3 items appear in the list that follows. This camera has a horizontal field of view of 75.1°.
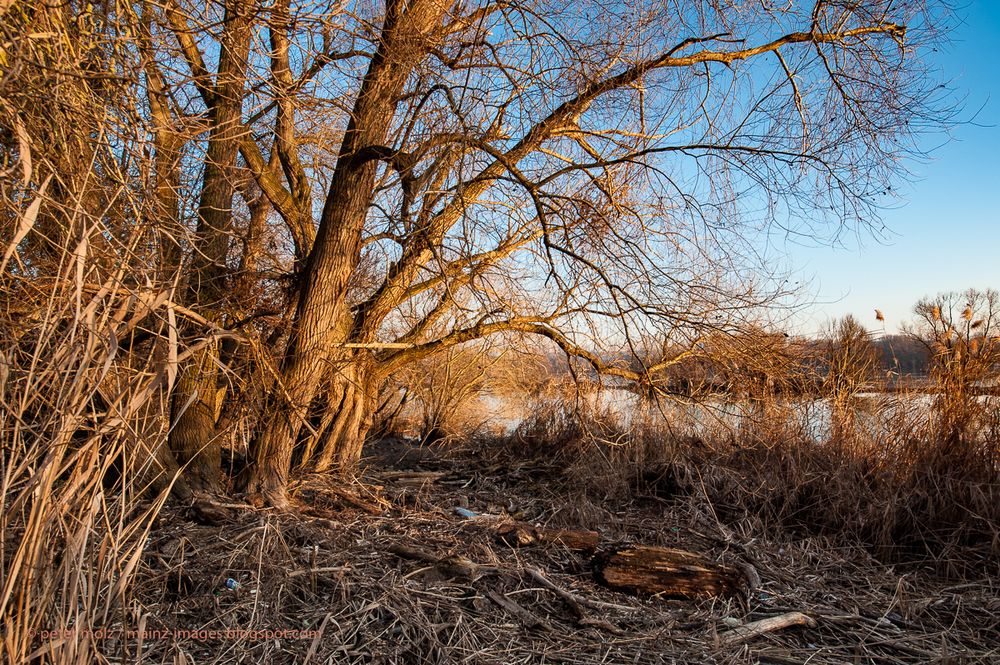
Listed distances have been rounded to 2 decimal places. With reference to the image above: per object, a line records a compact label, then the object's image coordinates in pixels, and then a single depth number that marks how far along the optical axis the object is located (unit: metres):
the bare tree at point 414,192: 4.40
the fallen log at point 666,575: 3.48
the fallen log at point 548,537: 4.02
